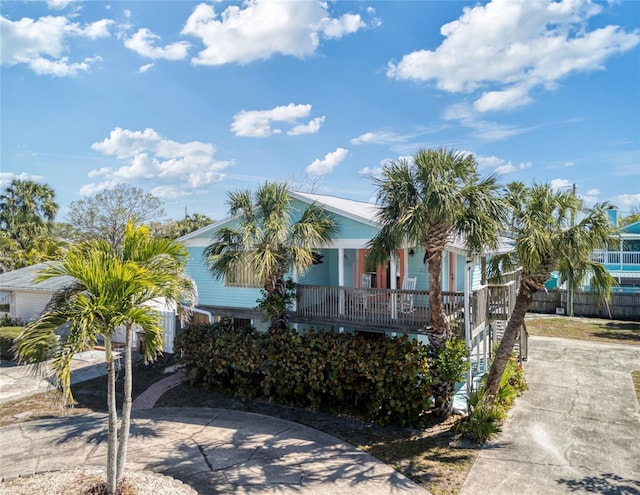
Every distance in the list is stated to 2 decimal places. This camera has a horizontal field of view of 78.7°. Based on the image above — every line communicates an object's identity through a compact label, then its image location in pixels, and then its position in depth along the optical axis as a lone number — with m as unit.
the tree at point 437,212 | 9.33
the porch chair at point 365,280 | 15.18
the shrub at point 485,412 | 9.02
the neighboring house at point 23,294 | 19.94
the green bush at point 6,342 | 16.25
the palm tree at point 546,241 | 9.01
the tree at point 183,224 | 40.34
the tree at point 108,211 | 36.66
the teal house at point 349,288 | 11.56
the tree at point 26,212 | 29.91
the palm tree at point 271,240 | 11.87
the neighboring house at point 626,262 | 29.55
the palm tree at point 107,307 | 5.39
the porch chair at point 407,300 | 11.51
